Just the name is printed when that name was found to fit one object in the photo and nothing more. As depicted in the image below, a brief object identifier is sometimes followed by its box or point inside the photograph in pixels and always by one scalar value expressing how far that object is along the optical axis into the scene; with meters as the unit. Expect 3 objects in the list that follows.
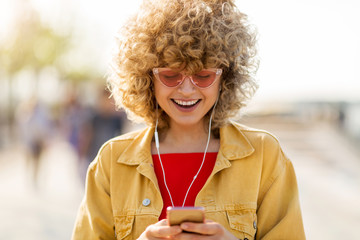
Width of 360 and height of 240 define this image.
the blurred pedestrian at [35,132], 8.54
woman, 2.20
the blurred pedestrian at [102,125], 6.01
